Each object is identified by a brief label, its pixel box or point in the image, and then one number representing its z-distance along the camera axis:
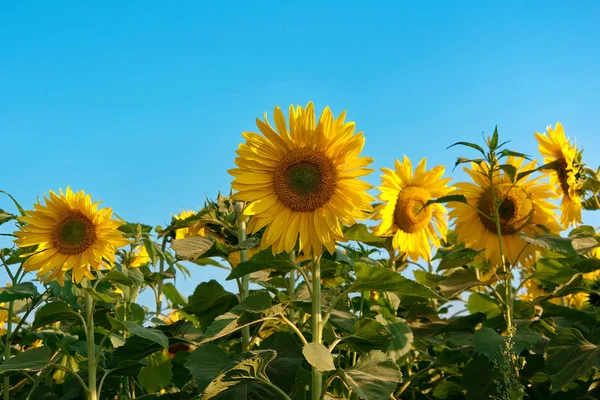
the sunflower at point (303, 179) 2.61
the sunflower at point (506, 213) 3.82
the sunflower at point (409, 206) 4.19
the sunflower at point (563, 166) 3.74
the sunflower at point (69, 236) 3.55
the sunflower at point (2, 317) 5.45
